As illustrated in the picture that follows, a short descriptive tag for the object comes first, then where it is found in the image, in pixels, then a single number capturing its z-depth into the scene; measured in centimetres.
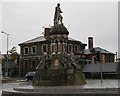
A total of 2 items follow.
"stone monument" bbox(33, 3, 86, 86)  2650
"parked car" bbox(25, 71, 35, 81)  5262
